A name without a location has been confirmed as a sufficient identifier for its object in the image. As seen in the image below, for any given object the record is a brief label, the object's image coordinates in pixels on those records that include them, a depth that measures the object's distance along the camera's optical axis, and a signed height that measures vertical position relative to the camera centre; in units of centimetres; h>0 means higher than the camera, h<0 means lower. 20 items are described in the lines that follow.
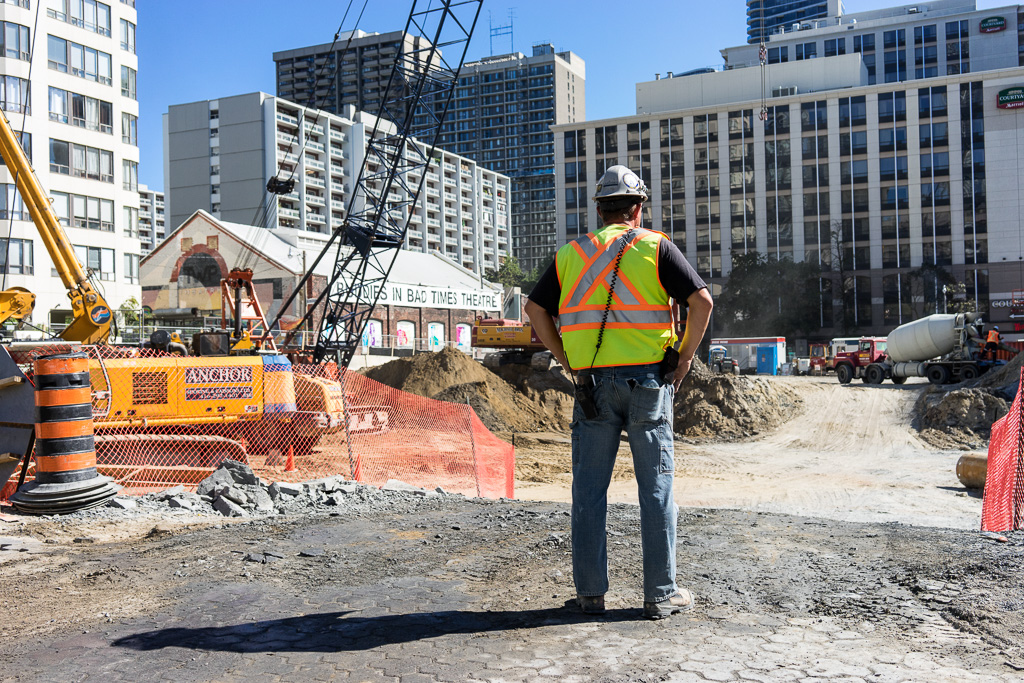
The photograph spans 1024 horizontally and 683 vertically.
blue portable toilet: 4697 -57
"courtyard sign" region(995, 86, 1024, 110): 7294 +2180
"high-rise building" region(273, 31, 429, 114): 16625 +5794
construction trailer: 4719 -13
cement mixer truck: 3247 -20
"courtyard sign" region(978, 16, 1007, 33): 10081 +3928
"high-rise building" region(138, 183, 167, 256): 15112 +2722
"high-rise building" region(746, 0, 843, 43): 15591 +6472
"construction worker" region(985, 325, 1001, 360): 3206 +14
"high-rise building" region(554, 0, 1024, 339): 7400 +1652
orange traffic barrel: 690 -68
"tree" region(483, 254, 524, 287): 11650 +1144
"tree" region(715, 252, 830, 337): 7362 +447
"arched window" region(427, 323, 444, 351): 5503 +137
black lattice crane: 2727 +564
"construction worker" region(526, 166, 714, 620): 378 -11
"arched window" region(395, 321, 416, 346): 5349 +151
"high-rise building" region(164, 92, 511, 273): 9019 +2265
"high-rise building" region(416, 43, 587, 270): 16875 +4903
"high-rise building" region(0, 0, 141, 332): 3922 +1140
